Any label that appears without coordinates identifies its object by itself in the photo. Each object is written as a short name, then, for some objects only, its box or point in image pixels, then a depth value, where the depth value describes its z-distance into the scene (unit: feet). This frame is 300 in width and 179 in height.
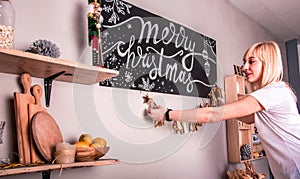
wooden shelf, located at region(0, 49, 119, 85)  4.00
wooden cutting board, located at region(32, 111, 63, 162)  4.32
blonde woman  5.35
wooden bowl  4.55
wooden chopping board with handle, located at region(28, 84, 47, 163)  4.37
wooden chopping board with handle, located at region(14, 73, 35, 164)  4.30
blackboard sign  6.25
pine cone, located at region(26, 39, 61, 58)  4.40
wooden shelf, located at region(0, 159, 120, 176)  3.70
